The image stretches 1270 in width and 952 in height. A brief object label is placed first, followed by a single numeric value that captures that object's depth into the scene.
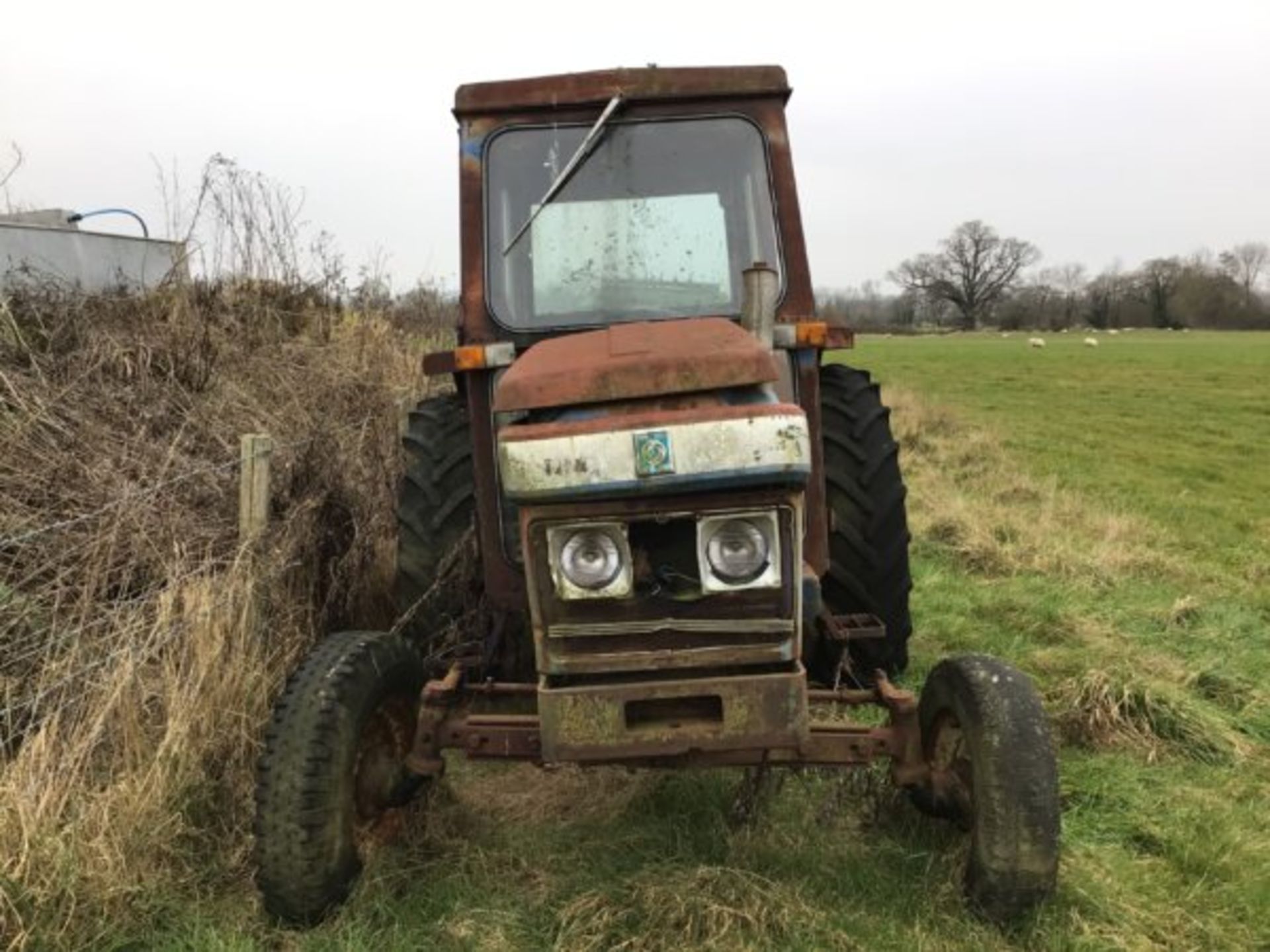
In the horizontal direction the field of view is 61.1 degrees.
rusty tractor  2.52
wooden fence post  4.06
